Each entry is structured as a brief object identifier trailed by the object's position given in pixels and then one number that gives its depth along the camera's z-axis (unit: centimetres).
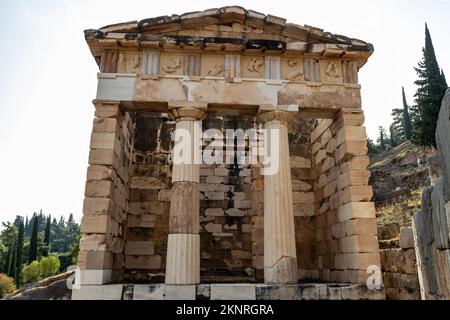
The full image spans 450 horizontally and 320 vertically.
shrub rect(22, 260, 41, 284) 3600
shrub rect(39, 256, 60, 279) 3762
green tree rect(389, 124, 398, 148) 4919
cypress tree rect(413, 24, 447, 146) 2856
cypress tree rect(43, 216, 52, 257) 4727
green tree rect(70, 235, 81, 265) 3729
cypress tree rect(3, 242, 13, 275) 3775
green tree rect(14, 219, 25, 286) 3578
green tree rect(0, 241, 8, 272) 3902
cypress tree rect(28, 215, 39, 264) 4181
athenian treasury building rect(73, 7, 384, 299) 838
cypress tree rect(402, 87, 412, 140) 4494
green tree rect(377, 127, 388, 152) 5132
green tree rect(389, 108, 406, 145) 5056
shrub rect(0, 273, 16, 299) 2923
